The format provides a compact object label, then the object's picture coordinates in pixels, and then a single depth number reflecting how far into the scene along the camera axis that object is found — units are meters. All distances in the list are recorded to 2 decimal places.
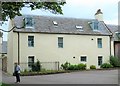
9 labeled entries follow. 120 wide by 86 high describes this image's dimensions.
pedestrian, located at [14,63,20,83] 26.70
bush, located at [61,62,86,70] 44.53
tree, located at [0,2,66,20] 17.33
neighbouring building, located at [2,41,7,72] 52.59
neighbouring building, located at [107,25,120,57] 51.19
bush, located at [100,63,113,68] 47.12
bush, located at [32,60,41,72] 42.94
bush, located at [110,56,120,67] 48.06
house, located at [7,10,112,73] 44.38
